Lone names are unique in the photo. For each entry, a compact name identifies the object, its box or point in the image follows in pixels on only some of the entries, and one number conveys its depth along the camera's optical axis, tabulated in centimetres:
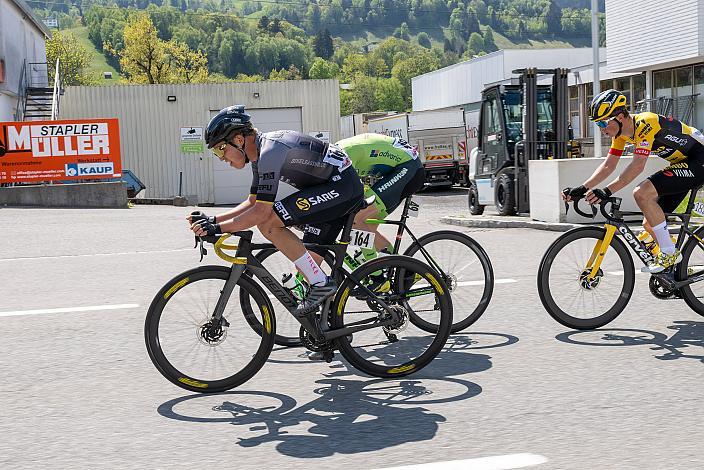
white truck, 3741
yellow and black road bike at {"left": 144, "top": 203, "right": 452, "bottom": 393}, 556
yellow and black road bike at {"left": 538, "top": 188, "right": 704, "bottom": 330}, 719
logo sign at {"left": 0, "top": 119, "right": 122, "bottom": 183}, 2800
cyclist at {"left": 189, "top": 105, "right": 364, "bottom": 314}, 548
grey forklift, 1942
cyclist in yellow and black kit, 713
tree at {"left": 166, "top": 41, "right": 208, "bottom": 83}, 7594
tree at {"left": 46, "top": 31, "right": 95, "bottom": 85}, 8526
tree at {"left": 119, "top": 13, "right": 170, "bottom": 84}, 6812
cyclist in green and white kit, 712
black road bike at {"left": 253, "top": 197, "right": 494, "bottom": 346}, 721
